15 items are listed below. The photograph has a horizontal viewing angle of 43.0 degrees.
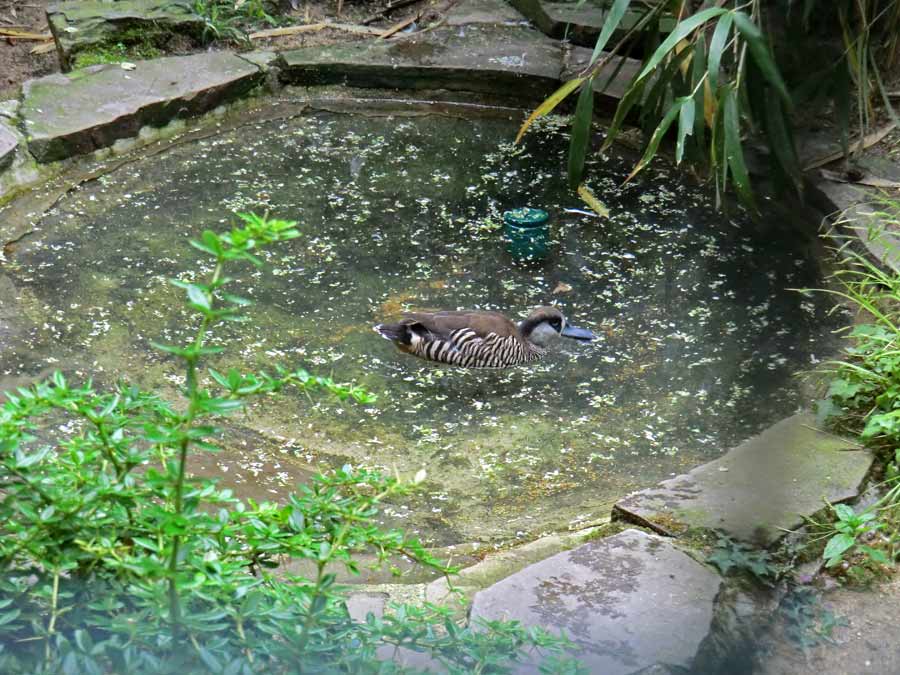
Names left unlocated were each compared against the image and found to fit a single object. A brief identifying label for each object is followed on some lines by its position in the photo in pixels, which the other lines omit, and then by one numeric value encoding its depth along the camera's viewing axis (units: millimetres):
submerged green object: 5602
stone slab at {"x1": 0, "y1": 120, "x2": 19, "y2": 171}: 5863
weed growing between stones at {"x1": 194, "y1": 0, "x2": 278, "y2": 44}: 7516
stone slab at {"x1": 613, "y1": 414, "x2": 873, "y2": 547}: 3342
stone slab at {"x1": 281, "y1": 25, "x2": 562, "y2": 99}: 7297
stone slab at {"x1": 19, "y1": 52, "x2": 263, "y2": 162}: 6195
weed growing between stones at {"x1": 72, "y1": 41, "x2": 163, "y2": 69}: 7094
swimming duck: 4863
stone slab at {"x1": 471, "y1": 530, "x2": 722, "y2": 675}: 2750
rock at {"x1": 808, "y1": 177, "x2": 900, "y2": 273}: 4816
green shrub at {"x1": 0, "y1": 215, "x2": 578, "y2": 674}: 1479
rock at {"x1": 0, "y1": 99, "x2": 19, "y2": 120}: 6184
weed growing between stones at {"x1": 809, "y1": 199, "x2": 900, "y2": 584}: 3268
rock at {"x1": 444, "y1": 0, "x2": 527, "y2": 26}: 8008
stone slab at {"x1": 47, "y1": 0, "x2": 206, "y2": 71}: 7133
